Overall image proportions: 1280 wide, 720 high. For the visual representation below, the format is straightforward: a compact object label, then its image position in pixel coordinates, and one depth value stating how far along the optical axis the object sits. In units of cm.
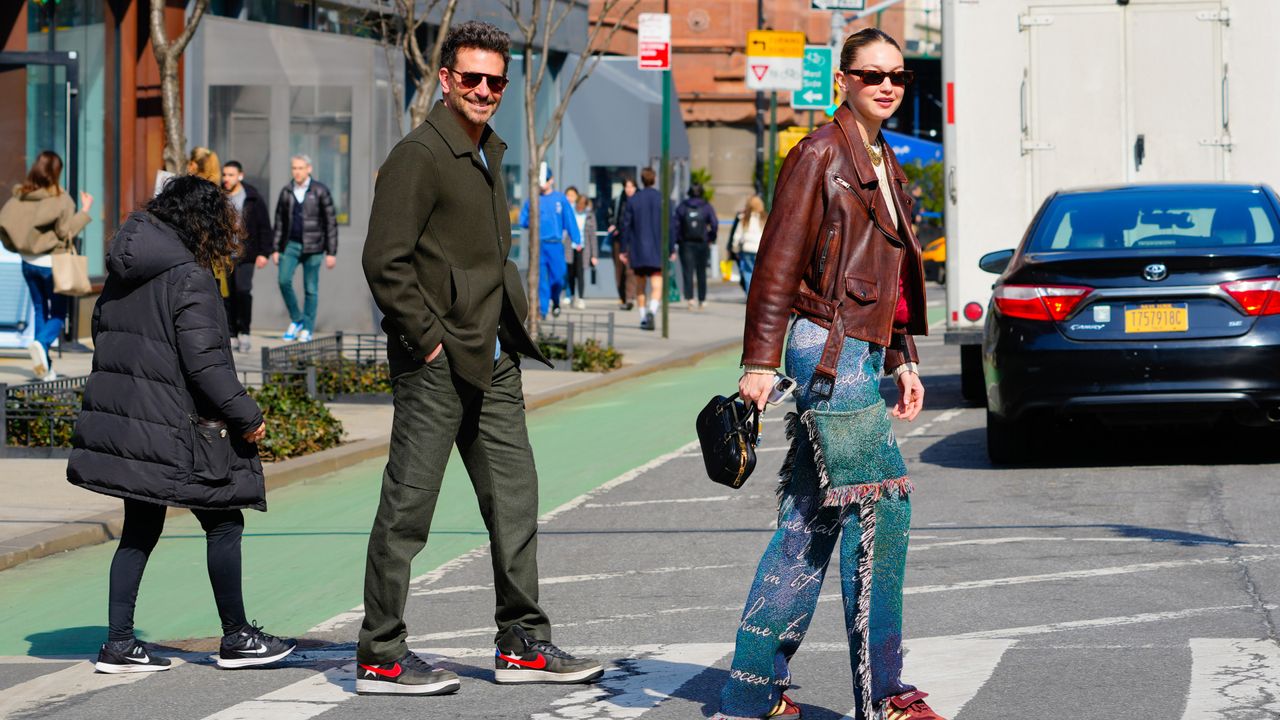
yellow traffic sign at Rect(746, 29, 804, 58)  3031
